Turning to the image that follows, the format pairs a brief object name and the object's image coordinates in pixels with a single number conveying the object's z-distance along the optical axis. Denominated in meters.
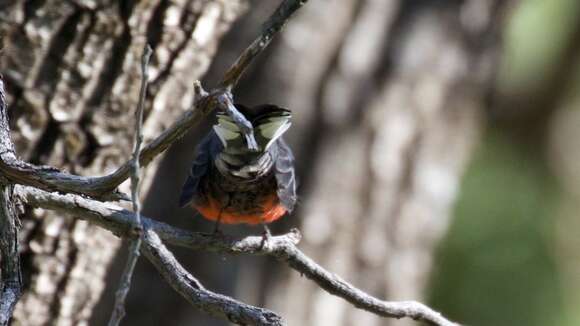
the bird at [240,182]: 6.74
